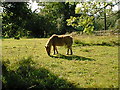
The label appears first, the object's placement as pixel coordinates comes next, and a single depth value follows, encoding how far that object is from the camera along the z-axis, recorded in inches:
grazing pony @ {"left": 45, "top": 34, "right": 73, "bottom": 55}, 529.7
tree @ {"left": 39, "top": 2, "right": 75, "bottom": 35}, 1706.0
